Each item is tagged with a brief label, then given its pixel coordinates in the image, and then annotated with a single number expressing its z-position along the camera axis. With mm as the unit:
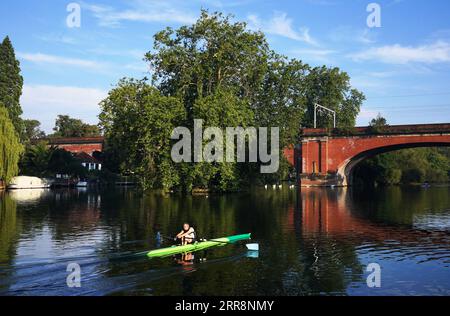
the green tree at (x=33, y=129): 135425
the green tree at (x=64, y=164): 81625
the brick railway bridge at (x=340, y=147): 72688
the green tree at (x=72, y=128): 125550
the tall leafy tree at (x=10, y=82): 70625
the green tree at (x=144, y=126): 52250
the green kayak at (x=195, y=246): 19953
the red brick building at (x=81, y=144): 107000
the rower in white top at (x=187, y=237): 21603
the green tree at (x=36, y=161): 78812
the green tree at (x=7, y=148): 62500
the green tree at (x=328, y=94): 98688
